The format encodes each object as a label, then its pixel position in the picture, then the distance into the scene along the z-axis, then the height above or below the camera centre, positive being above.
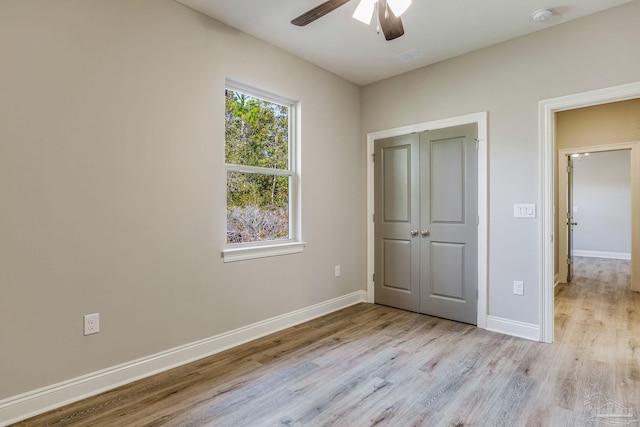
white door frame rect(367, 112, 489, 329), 3.19 +0.03
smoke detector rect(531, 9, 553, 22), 2.56 +1.57
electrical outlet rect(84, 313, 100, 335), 2.05 -0.71
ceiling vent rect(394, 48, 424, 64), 3.23 +1.60
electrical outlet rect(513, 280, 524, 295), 3.00 -0.71
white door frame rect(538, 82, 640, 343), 2.84 -0.01
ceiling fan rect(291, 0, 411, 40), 1.92 +1.22
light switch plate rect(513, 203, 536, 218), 2.92 +0.01
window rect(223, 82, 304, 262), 2.91 +0.37
